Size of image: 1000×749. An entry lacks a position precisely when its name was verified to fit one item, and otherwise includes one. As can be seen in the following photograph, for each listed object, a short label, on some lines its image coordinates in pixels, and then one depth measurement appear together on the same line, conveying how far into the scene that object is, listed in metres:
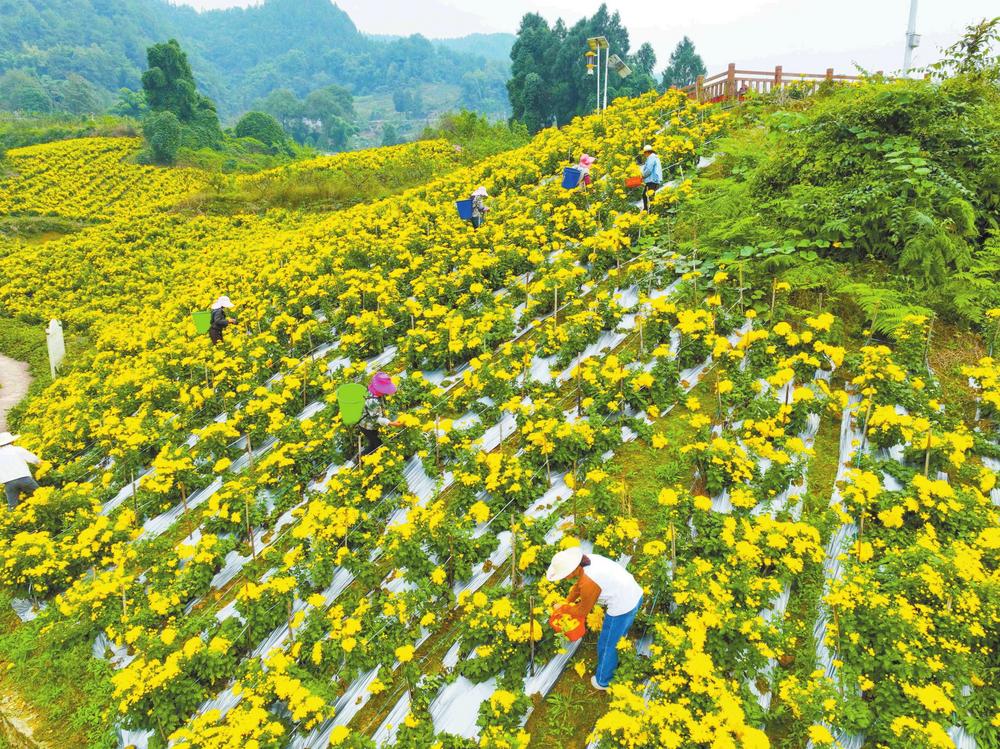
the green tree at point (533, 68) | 51.66
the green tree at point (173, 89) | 51.22
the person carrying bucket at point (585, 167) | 13.70
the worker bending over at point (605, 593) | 4.69
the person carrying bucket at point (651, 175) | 11.73
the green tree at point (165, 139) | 39.09
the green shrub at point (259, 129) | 68.06
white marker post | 15.16
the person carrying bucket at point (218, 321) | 12.11
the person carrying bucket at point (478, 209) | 14.05
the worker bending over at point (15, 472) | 8.82
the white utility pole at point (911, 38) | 15.34
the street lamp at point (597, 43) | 21.78
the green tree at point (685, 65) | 67.31
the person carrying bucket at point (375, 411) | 7.60
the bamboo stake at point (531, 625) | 4.95
